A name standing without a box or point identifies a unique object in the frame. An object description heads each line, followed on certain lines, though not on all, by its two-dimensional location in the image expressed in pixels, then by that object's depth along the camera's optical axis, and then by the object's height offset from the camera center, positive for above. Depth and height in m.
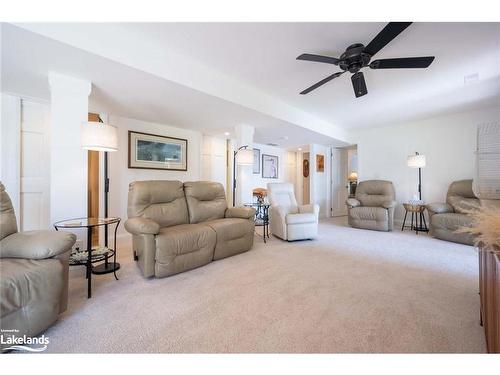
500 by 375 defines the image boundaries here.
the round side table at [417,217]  4.00 -0.59
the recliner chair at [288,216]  3.38 -0.45
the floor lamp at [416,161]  4.08 +0.53
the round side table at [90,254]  1.77 -0.61
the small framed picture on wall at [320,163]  5.93 +0.72
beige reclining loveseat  2.04 -0.44
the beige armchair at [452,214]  3.20 -0.40
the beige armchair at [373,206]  4.16 -0.36
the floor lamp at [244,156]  3.53 +0.53
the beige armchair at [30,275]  1.14 -0.51
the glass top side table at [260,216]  3.50 -0.61
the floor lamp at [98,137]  1.97 +0.47
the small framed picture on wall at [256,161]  5.97 +0.74
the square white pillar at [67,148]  2.11 +0.39
